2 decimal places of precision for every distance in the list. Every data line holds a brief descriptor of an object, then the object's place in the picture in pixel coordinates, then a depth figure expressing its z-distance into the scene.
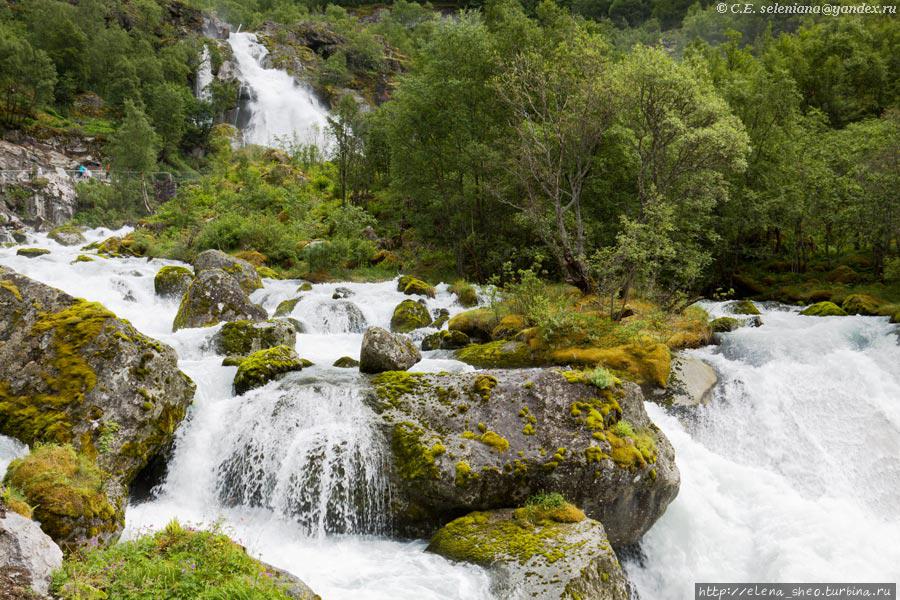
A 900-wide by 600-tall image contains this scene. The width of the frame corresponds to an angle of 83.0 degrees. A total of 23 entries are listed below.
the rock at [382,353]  10.87
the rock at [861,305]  16.92
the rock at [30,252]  24.64
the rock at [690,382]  11.45
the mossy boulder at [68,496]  5.63
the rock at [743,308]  18.75
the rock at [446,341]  14.99
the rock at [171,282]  19.72
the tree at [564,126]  16.78
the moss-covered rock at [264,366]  10.25
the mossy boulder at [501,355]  12.84
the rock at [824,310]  17.28
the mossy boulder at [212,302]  16.06
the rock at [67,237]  30.77
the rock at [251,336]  12.74
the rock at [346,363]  11.78
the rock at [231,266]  20.25
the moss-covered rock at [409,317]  17.78
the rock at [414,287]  21.75
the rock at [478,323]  15.64
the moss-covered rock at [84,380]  7.56
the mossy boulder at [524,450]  7.58
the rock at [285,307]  18.61
